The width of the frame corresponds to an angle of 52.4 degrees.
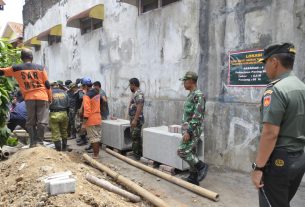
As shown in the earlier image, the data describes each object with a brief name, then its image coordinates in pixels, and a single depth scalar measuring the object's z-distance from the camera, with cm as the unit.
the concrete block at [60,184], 369
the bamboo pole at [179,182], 451
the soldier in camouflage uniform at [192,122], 491
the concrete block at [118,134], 760
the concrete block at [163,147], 568
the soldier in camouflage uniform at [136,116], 675
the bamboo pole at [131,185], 423
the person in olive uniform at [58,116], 745
